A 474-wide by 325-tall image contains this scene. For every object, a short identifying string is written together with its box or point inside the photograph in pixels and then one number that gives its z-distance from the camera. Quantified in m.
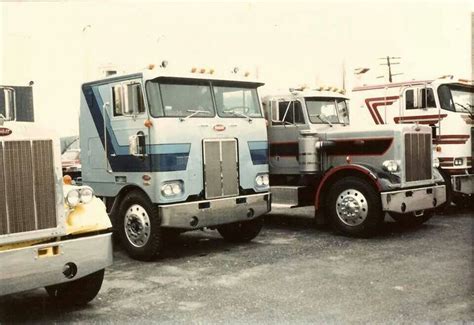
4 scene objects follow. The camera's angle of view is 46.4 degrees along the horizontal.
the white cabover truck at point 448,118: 11.06
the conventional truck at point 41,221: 4.57
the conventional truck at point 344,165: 8.76
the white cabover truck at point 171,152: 7.39
